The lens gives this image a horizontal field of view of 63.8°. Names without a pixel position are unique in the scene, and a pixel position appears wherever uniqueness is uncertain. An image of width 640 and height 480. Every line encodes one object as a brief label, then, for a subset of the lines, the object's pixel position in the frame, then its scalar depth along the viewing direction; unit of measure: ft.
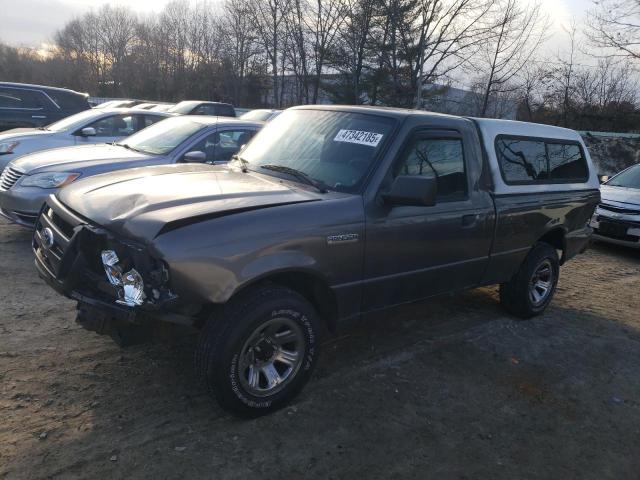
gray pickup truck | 9.14
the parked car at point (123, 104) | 66.31
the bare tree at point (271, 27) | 126.31
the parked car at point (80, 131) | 25.75
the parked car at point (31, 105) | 36.68
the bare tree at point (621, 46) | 61.11
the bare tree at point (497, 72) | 89.04
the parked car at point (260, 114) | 51.62
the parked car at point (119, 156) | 19.02
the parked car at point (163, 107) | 58.44
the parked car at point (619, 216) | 27.43
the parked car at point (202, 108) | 56.49
